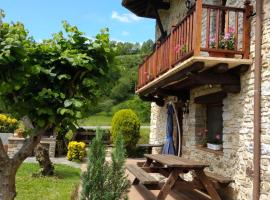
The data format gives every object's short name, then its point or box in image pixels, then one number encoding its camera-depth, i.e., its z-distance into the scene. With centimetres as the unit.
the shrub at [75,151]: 1404
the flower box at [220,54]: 671
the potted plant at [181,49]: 724
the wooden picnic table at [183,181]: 655
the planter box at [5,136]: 1655
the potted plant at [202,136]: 898
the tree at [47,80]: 373
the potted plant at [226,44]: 673
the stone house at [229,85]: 626
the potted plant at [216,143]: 797
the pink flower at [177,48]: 754
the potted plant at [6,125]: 1808
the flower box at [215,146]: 793
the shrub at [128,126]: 1555
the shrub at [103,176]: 504
